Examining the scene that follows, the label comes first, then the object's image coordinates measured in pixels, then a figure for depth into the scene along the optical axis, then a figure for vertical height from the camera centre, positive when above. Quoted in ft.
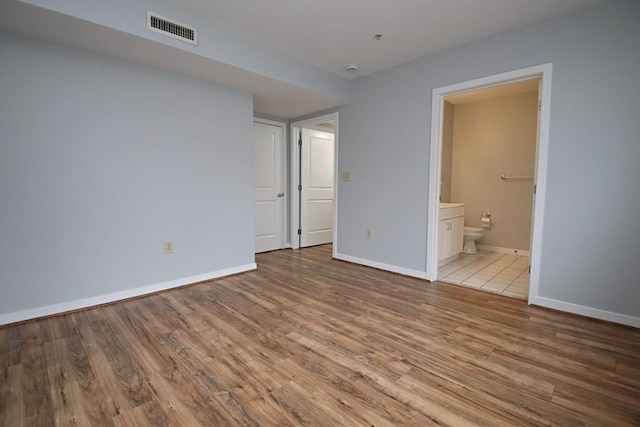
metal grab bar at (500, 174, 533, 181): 14.77 +0.43
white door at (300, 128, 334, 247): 16.33 -0.12
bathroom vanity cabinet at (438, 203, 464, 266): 11.82 -1.91
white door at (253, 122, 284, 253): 14.82 -0.12
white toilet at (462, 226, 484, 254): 14.76 -2.58
